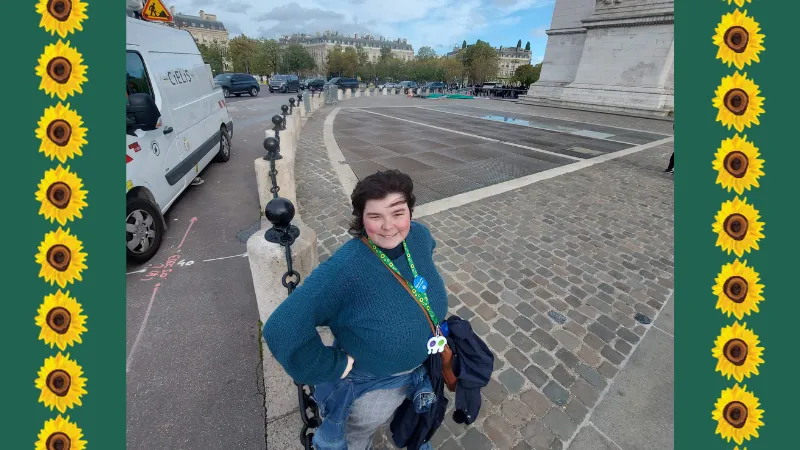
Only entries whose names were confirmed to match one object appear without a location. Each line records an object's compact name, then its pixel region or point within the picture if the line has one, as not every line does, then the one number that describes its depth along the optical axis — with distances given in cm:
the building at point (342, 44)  12169
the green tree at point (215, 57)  5750
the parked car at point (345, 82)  3862
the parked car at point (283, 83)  3130
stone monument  1912
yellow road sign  564
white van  384
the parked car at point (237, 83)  2484
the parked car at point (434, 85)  4019
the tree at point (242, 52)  6425
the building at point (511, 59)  12412
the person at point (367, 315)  122
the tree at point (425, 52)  10988
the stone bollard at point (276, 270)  213
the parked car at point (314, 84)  3575
